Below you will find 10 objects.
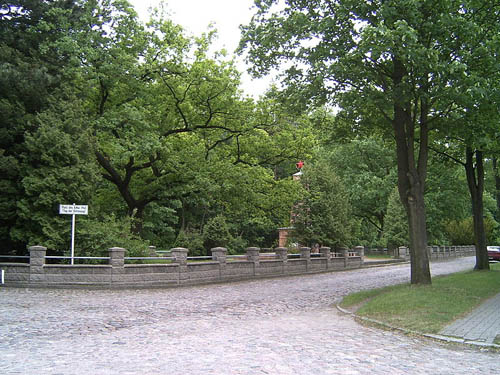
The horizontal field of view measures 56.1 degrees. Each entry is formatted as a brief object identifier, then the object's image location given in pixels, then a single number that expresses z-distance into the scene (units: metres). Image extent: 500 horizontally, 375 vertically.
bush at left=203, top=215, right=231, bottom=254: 25.22
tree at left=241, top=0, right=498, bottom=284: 11.97
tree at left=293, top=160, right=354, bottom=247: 31.11
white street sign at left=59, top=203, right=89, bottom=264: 16.83
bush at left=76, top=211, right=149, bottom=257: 17.98
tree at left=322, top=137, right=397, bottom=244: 47.22
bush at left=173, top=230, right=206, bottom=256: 24.23
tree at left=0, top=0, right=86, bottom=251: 18.25
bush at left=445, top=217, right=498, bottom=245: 58.78
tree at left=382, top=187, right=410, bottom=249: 45.75
